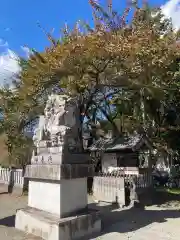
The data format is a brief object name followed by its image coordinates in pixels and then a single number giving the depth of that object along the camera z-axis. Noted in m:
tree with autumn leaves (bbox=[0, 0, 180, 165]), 9.76
